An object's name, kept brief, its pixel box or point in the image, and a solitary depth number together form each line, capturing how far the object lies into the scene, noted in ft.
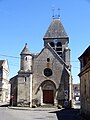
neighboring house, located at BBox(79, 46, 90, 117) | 50.27
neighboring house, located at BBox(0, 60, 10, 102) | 155.57
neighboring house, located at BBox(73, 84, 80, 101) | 220.30
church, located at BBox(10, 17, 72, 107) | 92.44
